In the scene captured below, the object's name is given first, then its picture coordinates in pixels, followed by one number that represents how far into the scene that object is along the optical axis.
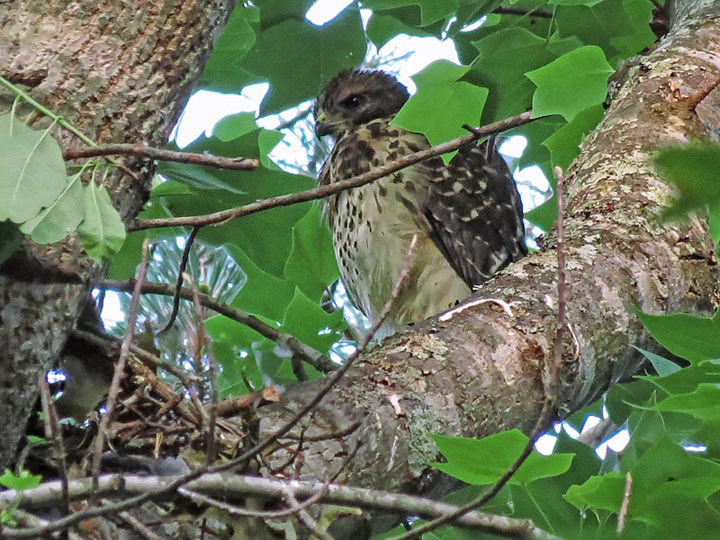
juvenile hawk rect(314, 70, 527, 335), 9.91
